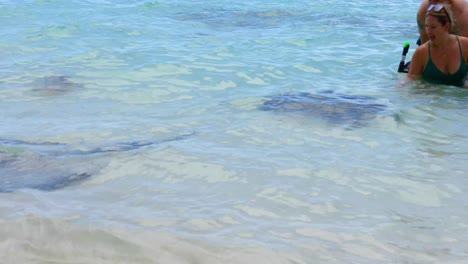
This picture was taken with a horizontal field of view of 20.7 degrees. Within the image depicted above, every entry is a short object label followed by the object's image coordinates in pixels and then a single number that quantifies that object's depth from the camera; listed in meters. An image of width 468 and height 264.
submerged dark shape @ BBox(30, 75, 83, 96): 12.56
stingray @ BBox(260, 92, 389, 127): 10.26
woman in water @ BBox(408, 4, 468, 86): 11.44
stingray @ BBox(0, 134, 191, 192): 7.06
